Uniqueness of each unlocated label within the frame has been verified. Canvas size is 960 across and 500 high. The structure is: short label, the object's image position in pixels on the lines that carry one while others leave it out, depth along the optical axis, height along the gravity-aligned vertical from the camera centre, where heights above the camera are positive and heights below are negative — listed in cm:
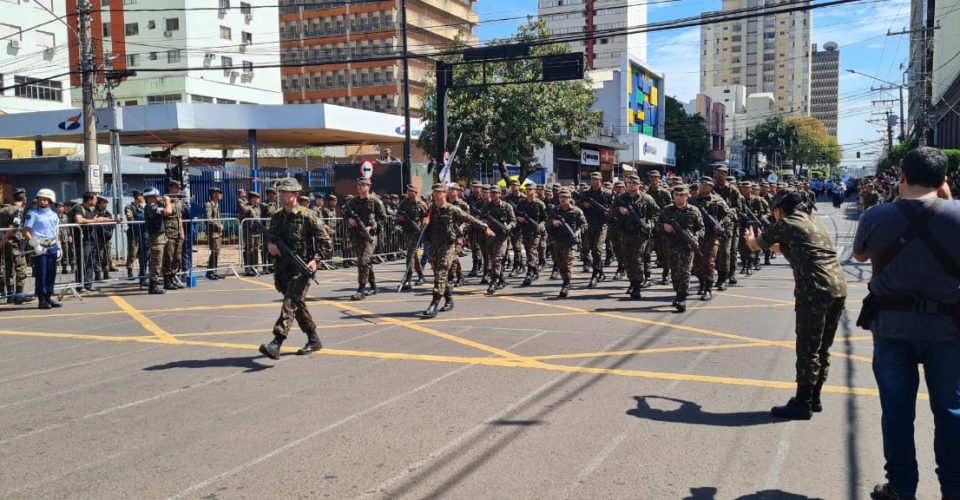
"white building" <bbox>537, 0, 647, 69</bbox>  11031 +2835
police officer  1169 -43
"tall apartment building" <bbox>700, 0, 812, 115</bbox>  16625 +3380
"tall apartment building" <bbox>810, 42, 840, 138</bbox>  19432 +2410
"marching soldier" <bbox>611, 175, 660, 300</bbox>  1212 -26
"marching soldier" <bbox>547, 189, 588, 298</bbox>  1263 -44
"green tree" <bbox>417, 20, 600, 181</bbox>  2847 +370
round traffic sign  2256 +129
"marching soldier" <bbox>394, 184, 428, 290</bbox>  1343 -14
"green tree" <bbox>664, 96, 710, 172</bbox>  8031 +744
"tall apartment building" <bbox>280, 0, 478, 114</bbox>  7725 +1723
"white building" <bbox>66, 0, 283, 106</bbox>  5675 +1275
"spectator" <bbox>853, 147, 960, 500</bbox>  388 -56
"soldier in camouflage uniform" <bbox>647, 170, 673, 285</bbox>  1382 +25
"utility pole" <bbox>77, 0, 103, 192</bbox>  1803 +287
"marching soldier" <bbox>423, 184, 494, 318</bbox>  1041 -35
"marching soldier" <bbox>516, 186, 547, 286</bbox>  1500 -30
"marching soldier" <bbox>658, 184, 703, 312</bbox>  1064 -34
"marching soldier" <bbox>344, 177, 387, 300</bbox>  1244 -25
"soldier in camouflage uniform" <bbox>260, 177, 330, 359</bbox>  772 -45
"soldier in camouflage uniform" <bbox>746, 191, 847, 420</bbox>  559 -61
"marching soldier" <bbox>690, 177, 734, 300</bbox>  1170 -40
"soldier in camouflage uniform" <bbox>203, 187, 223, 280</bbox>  1595 -38
